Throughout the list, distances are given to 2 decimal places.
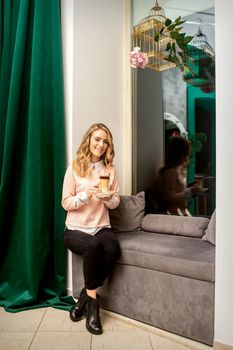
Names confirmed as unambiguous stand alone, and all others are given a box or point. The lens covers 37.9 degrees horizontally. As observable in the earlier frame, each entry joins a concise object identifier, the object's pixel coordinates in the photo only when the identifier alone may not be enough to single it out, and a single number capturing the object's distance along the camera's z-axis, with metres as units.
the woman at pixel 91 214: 2.04
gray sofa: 1.78
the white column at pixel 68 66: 2.52
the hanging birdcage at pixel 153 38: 2.51
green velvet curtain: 2.41
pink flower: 2.33
